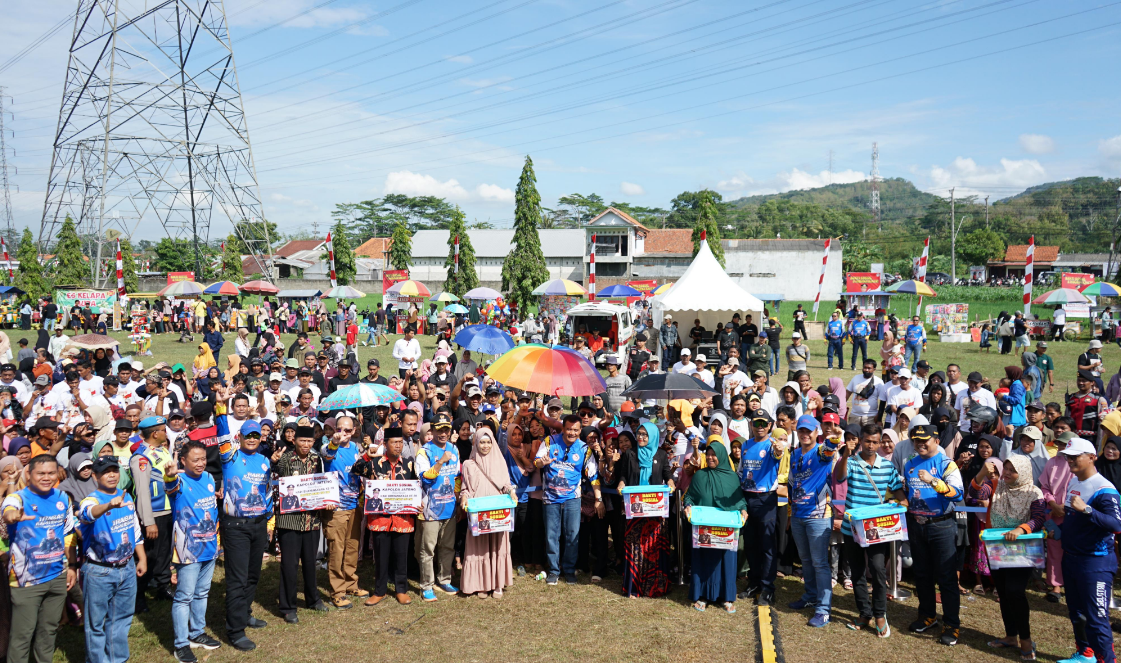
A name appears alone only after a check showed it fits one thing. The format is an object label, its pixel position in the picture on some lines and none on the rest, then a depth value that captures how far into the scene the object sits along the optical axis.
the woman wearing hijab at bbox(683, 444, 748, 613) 6.62
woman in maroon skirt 7.04
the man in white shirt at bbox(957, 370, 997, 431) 9.31
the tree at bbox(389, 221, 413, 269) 67.00
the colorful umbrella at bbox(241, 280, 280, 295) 31.45
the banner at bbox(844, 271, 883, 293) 42.00
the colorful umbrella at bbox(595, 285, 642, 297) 29.49
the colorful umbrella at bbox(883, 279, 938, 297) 26.67
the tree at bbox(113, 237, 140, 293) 46.59
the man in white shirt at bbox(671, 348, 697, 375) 11.90
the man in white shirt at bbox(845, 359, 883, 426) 9.87
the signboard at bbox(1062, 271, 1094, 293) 35.81
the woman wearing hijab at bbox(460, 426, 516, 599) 7.00
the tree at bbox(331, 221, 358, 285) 55.84
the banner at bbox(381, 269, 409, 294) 49.50
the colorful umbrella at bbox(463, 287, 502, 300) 29.19
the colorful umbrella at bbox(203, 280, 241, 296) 27.90
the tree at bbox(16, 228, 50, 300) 35.56
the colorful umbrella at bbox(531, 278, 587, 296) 26.52
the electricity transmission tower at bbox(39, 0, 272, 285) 37.19
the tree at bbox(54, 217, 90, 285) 41.19
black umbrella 8.48
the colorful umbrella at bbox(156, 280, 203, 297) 25.88
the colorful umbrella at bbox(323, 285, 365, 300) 28.52
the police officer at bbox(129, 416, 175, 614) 5.82
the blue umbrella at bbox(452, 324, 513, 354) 11.74
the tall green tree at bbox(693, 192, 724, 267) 46.50
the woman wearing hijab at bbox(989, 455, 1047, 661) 5.78
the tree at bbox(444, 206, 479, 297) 43.75
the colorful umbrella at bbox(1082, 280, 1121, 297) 28.66
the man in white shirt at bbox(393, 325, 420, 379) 14.72
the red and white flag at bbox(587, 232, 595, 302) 21.37
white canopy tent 19.95
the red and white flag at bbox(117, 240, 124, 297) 27.43
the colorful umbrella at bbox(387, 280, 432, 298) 29.07
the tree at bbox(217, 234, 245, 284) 57.33
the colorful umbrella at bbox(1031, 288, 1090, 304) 25.68
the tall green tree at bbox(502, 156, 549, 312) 40.78
